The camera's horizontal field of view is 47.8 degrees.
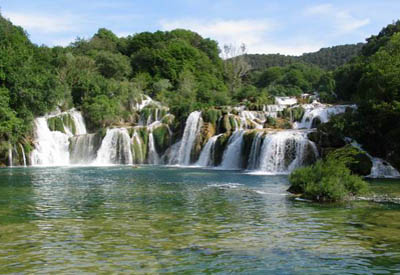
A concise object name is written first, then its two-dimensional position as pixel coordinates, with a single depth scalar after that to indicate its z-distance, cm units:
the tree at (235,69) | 9025
